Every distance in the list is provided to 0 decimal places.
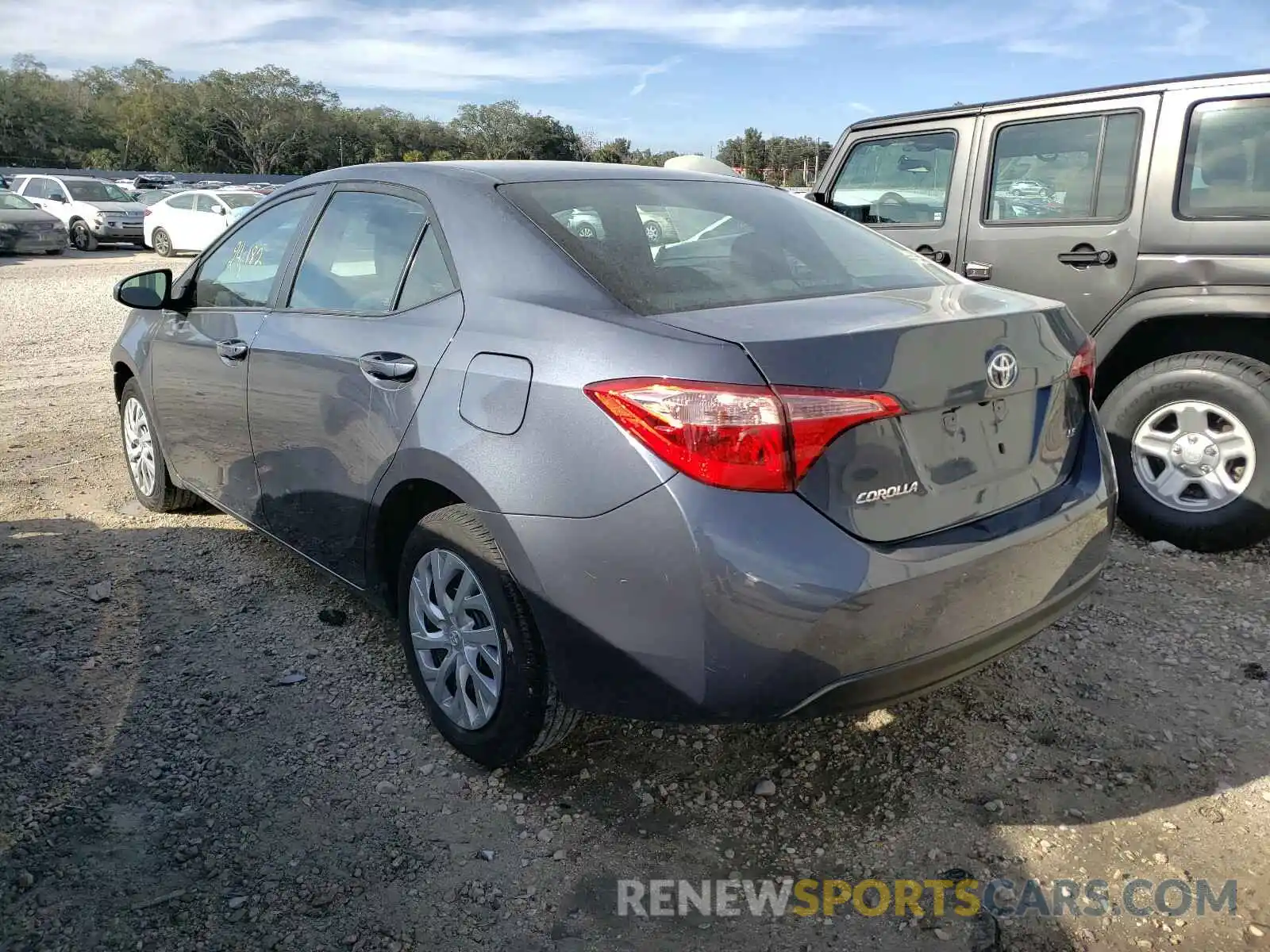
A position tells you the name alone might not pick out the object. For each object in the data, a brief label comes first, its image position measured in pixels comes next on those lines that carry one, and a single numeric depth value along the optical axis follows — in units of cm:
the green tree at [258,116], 8838
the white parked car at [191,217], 2088
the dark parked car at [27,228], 2027
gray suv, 416
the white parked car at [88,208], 2288
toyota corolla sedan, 211
